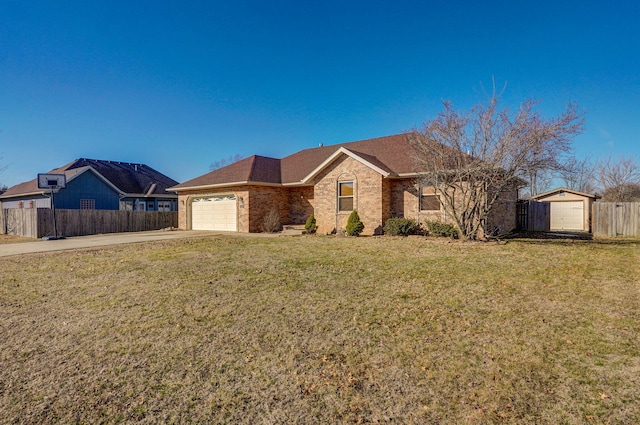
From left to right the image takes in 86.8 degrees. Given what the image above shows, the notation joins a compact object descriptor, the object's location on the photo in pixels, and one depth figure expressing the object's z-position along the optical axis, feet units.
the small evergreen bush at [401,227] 50.60
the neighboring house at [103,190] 84.69
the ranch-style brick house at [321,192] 53.31
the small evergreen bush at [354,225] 52.34
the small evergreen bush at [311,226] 58.70
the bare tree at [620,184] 86.58
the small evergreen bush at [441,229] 46.81
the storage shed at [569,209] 71.87
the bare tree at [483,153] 37.40
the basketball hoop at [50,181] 68.64
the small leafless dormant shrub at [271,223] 63.75
